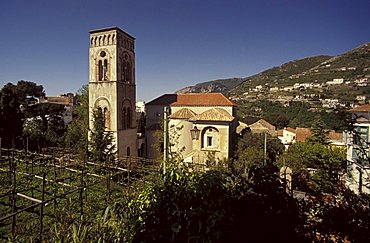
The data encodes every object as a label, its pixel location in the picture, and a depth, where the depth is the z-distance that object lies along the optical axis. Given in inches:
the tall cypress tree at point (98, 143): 655.1
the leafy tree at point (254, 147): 735.4
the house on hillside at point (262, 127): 1374.3
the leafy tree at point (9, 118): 900.0
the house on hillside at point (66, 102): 1677.0
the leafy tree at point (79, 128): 1000.8
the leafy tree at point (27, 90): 1743.1
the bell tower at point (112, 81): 836.6
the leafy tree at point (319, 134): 983.0
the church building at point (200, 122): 830.8
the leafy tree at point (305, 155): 691.4
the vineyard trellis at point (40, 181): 315.9
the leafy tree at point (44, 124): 1019.9
